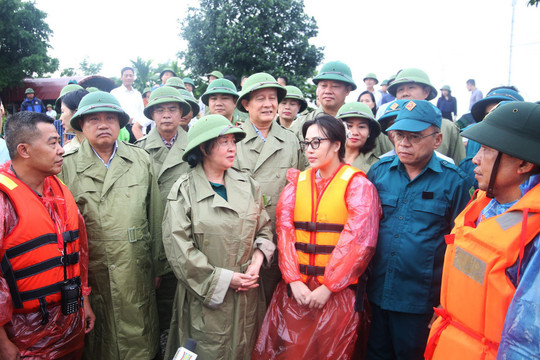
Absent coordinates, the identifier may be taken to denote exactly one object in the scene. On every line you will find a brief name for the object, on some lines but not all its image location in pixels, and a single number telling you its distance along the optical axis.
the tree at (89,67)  46.94
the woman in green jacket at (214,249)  2.66
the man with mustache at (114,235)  3.01
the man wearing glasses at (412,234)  2.67
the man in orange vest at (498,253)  1.53
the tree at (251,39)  19.31
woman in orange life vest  2.65
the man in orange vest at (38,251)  2.28
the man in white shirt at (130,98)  7.54
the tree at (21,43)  30.98
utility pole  11.80
